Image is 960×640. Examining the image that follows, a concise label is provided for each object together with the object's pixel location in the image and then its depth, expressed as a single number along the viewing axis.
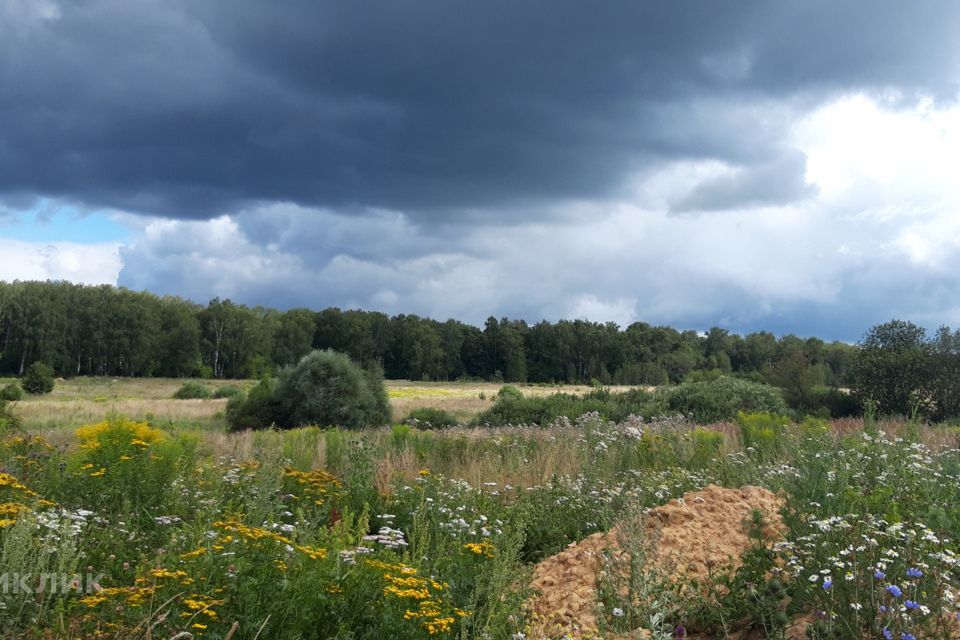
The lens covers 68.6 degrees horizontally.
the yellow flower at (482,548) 4.32
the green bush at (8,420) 10.55
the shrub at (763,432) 9.20
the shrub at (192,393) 44.84
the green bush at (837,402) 25.95
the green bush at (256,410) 24.36
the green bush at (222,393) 44.59
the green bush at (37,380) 44.84
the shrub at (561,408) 19.69
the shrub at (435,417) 22.41
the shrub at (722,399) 19.91
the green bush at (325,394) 23.55
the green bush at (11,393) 34.58
